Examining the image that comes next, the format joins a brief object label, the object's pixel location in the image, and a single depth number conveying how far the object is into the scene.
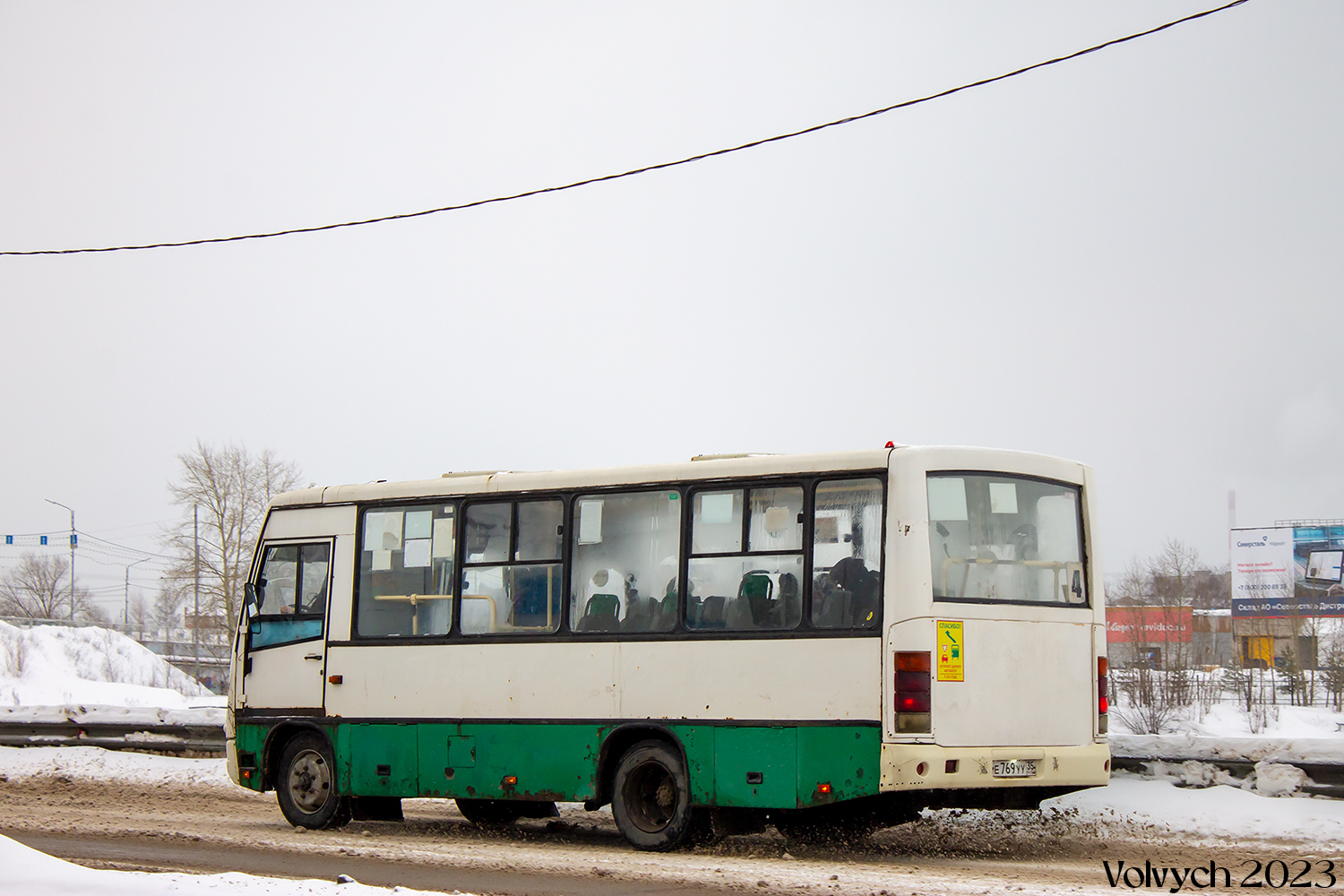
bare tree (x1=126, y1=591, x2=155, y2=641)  114.06
